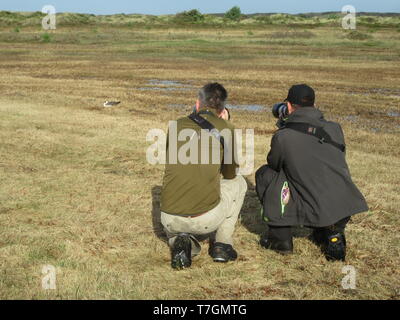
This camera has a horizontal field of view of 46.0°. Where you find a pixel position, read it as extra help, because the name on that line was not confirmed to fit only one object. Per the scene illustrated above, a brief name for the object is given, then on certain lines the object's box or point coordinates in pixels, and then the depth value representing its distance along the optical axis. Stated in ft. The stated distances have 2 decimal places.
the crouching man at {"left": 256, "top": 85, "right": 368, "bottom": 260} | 13.99
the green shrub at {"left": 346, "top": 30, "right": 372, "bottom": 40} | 158.87
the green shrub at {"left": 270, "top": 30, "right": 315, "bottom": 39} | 165.89
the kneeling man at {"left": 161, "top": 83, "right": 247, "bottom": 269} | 13.26
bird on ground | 44.04
